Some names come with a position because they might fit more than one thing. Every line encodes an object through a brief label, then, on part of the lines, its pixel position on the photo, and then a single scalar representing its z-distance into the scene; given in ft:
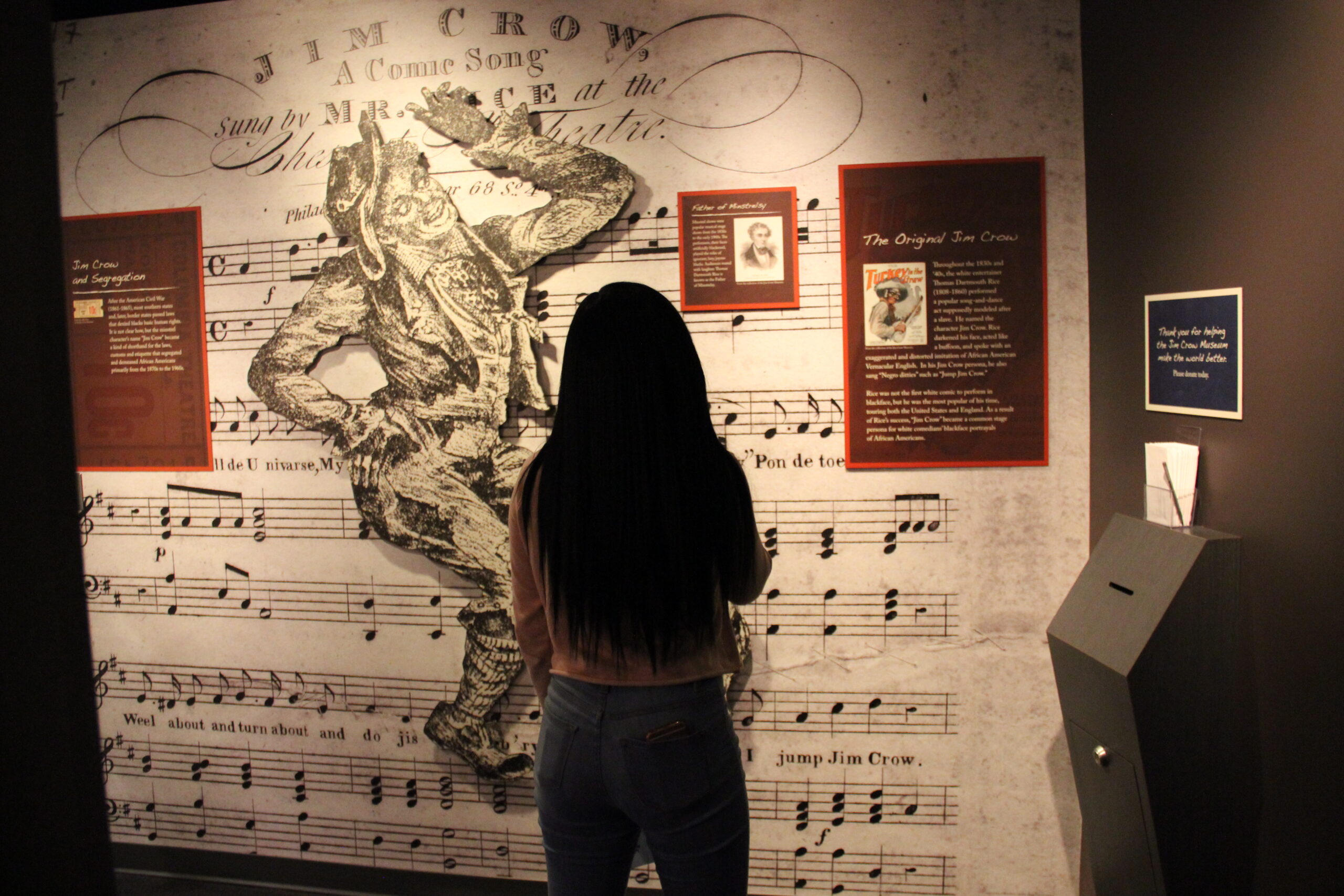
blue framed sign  5.09
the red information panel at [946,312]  7.02
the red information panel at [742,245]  7.21
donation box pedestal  4.83
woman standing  4.19
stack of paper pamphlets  5.47
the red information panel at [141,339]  8.23
